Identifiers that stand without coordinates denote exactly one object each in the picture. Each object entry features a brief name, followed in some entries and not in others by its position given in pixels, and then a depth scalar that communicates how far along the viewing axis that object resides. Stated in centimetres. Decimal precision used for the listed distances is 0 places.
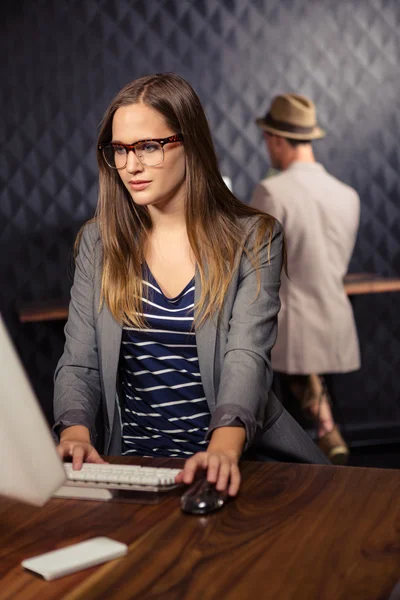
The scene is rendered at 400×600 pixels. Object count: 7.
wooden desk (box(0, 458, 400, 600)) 187
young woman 320
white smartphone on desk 197
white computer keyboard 242
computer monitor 174
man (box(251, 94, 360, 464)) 524
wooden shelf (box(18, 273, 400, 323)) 554
